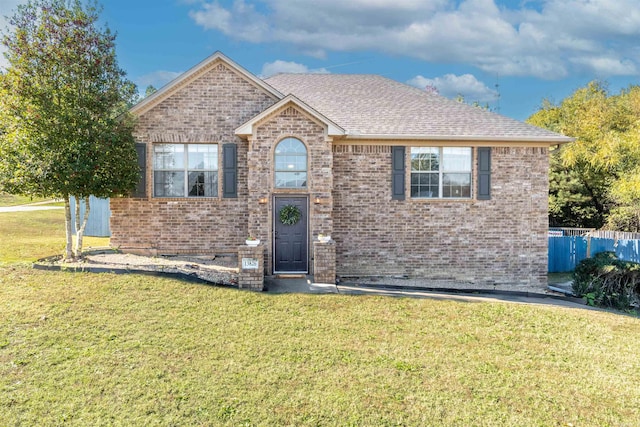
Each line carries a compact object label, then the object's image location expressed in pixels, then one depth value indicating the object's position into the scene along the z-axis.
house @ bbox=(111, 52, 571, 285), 11.23
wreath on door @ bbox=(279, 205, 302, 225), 10.46
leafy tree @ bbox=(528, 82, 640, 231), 22.42
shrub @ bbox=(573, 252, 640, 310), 10.16
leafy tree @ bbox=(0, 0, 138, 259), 9.36
